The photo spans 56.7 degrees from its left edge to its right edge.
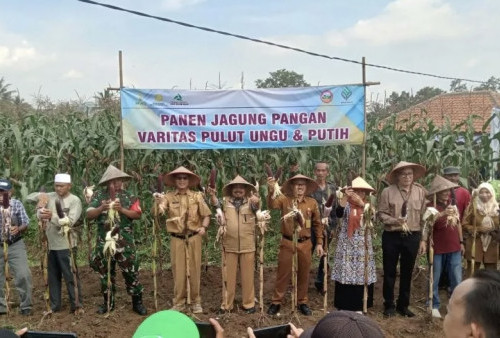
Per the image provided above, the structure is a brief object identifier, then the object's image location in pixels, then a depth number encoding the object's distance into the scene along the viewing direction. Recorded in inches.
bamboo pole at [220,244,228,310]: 213.9
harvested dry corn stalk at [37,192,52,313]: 207.8
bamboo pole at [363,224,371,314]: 208.1
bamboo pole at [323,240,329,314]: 209.5
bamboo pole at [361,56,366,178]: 247.6
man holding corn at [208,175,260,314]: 215.2
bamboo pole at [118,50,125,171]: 249.4
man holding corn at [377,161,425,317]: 209.3
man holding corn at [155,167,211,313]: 214.1
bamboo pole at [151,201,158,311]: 212.0
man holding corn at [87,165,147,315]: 207.9
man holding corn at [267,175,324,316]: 213.2
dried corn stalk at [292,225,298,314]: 207.8
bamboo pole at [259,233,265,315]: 203.0
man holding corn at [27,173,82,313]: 213.2
